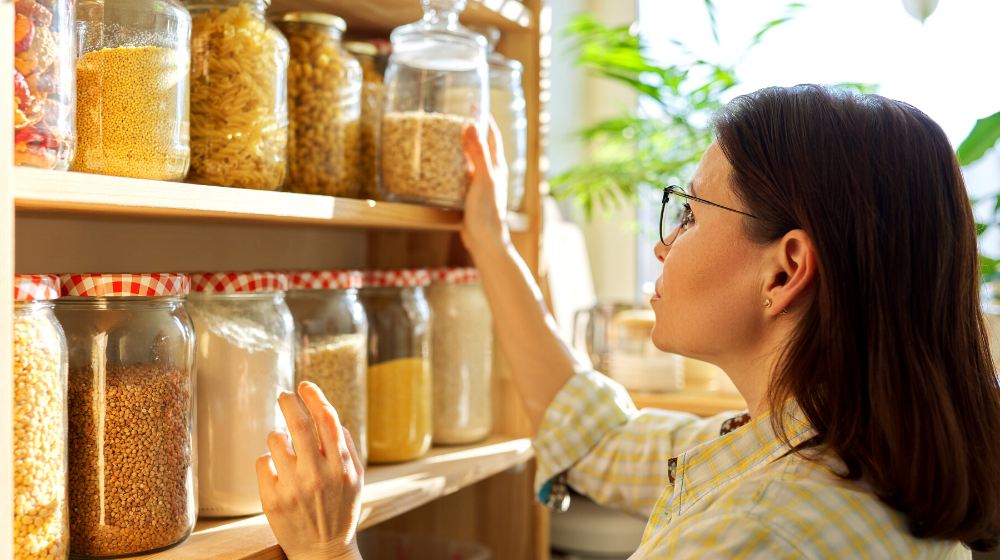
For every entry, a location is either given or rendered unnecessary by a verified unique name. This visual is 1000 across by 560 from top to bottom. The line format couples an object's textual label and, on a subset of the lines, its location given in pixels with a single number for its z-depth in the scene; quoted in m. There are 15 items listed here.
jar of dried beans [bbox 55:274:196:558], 0.75
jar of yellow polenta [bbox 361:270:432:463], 1.14
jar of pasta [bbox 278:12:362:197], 0.98
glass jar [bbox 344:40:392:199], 1.10
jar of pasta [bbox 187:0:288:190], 0.86
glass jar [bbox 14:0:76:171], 0.65
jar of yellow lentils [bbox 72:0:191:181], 0.73
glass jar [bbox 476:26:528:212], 1.24
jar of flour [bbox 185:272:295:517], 0.89
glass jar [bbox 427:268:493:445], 1.25
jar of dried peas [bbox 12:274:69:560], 0.68
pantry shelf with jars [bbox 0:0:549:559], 0.69
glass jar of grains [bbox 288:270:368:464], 1.02
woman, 0.73
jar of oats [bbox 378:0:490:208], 1.06
